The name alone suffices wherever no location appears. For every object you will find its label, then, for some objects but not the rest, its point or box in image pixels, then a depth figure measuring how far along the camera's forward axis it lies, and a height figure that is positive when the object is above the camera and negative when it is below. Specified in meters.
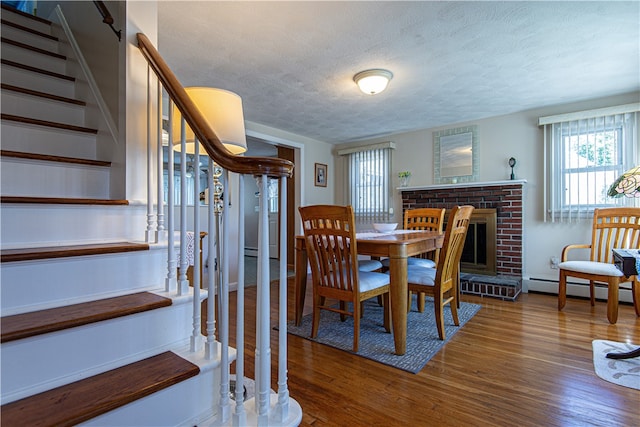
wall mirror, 4.35 +0.83
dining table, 2.09 -0.32
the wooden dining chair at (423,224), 3.14 -0.13
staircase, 0.91 -0.33
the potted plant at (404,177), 4.82 +0.56
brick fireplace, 3.89 -0.08
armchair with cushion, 2.72 -0.43
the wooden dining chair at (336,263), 2.12 -0.37
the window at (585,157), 3.38 +0.62
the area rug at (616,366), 1.78 -0.95
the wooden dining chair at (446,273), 2.25 -0.47
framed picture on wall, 5.39 +0.66
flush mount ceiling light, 2.83 +1.22
